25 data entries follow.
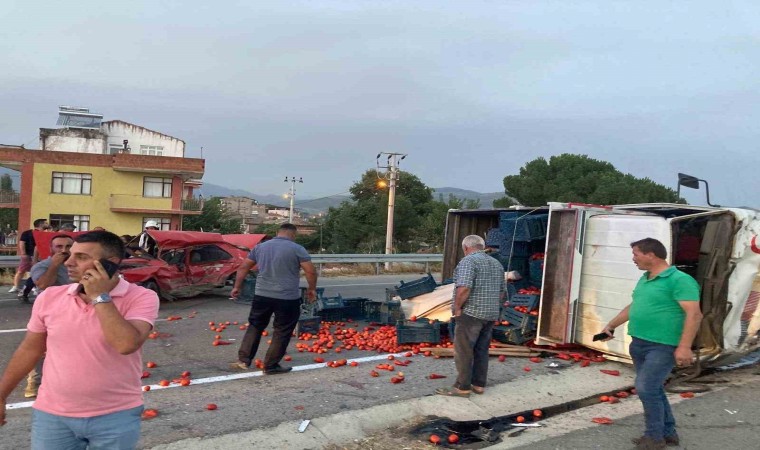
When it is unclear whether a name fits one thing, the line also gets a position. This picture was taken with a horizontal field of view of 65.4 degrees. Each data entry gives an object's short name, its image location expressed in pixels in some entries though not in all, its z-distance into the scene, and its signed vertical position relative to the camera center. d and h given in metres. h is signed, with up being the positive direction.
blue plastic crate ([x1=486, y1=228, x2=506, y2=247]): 10.12 -0.40
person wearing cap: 12.42 -1.19
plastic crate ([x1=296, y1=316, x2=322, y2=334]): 9.30 -1.98
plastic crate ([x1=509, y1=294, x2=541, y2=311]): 8.55 -1.23
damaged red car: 11.84 -1.55
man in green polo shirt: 4.80 -0.85
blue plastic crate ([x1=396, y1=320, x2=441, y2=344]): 8.46 -1.80
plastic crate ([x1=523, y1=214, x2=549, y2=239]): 9.59 -0.12
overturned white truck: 7.21 -0.54
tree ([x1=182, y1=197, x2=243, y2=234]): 51.34 -2.66
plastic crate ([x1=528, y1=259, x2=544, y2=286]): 9.66 -0.86
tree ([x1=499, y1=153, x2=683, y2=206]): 37.44 +2.54
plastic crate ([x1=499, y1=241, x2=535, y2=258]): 9.98 -0.57
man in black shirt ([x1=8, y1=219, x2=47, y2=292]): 12.35 -1.50
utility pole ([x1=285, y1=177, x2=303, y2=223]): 72.50 +0.63
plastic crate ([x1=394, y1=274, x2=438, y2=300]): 10.23 -1.40
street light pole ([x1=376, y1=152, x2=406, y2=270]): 32.53 +1.37
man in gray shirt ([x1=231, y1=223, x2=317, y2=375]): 6.96 -1.20
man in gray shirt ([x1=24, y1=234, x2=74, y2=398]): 5.64 -0.91
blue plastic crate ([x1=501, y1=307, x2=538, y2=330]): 8.40 -1.48
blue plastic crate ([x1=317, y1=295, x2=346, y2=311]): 10.17 -1.79
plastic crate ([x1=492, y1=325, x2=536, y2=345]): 8.38 -1.70
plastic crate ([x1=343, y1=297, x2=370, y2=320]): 10.58 -1.86
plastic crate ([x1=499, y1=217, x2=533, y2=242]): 9.64 -0.22
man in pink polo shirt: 2.83 -0.84
